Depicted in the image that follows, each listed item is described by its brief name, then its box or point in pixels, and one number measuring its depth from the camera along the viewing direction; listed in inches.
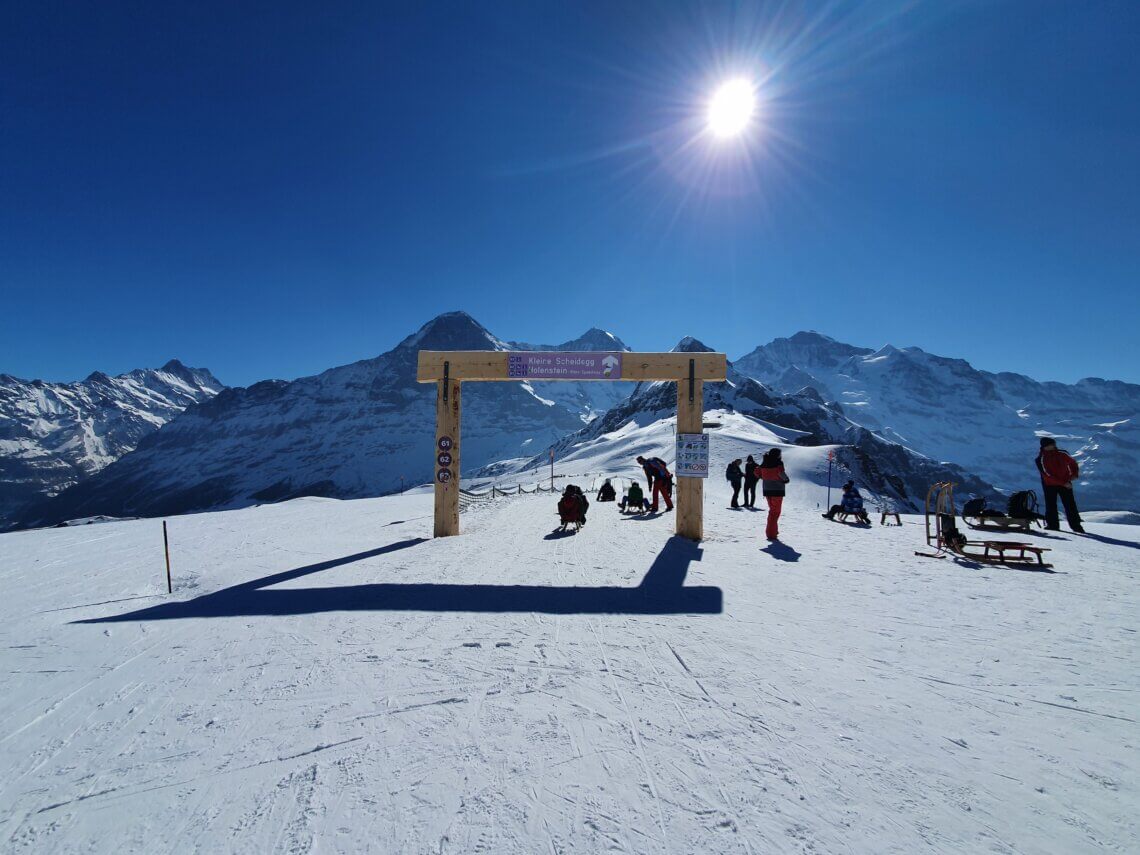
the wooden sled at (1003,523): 388.2
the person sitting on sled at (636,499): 581.0
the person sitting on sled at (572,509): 442.9
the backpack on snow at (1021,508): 401.4
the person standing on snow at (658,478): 565.0
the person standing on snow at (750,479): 666.7
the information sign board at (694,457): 407.5
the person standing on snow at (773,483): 394.3
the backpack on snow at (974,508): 398.4
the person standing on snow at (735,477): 682.8
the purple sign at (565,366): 433.1
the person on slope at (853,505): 516.1
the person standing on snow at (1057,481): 405.4
